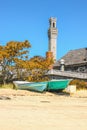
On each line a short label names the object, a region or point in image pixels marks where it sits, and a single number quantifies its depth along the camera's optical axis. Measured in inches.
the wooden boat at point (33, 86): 1217.1
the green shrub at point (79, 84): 1434.5
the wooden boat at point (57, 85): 1232.4
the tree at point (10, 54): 1522.4
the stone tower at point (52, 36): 2753.0
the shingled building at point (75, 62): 2162.4
